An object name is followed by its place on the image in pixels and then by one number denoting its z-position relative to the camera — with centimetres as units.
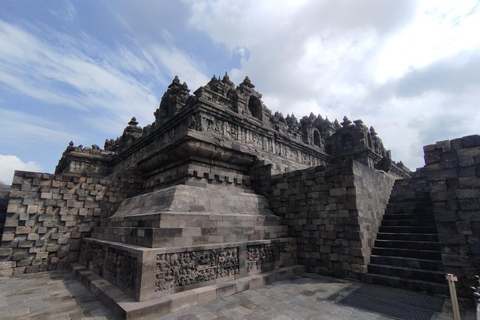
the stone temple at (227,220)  520
